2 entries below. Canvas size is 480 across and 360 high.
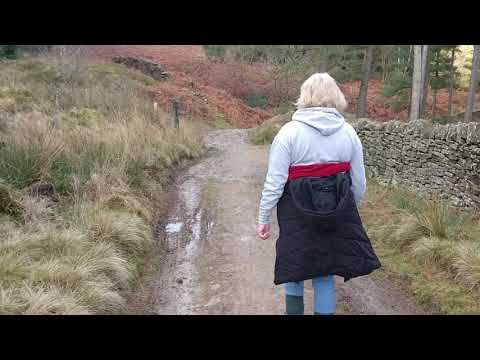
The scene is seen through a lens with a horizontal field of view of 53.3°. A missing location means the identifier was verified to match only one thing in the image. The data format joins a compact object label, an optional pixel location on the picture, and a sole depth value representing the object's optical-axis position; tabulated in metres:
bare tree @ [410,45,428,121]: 13.31
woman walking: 3.02
